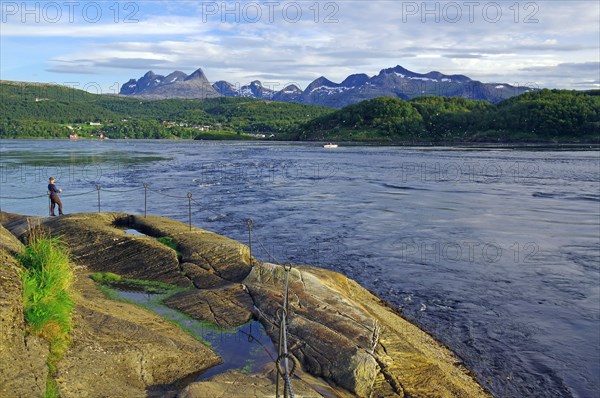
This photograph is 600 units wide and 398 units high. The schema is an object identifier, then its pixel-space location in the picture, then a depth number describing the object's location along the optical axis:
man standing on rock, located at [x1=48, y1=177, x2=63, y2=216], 23.91
